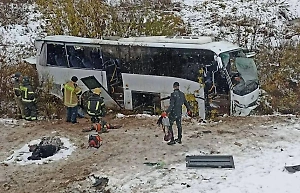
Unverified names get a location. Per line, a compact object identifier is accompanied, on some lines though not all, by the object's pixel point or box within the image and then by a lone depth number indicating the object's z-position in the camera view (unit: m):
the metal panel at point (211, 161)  9.48
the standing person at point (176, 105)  10.41
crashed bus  13.42
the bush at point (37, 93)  15.09
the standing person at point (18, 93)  14.08
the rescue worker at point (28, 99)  13.72
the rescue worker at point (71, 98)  13.30
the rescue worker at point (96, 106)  12.52
